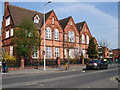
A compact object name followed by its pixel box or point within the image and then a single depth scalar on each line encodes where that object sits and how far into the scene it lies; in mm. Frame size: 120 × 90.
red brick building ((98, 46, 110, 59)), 54656
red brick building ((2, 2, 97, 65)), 32916
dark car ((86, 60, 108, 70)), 21928
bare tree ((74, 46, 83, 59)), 35844
